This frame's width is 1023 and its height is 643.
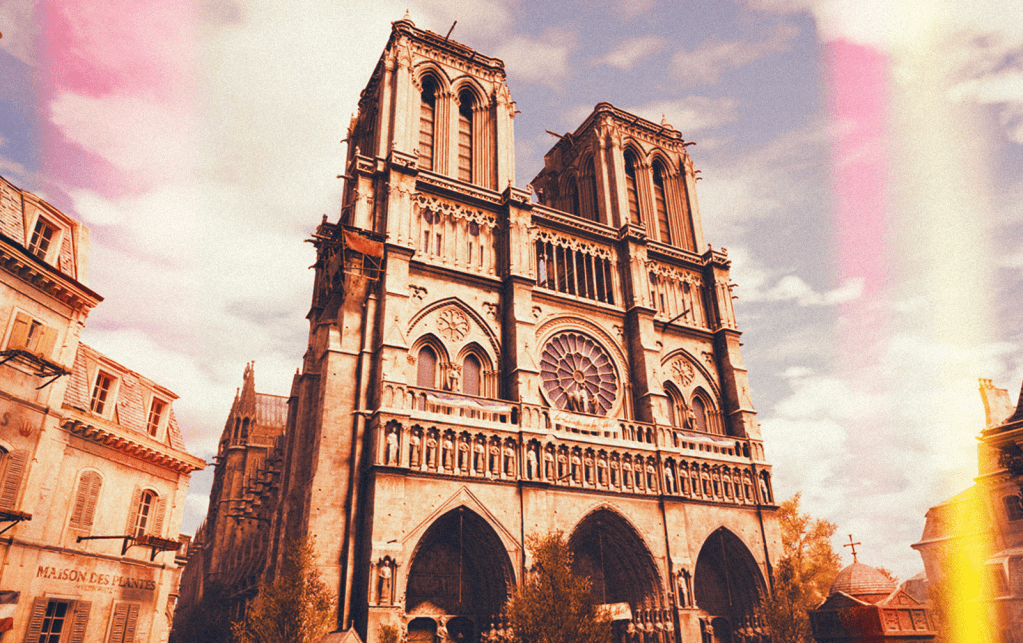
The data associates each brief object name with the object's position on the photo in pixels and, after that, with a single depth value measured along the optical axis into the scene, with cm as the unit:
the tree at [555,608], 2300
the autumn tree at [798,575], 3009
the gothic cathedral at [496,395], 2672
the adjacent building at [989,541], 3650
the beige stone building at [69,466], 1705
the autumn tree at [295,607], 2211
